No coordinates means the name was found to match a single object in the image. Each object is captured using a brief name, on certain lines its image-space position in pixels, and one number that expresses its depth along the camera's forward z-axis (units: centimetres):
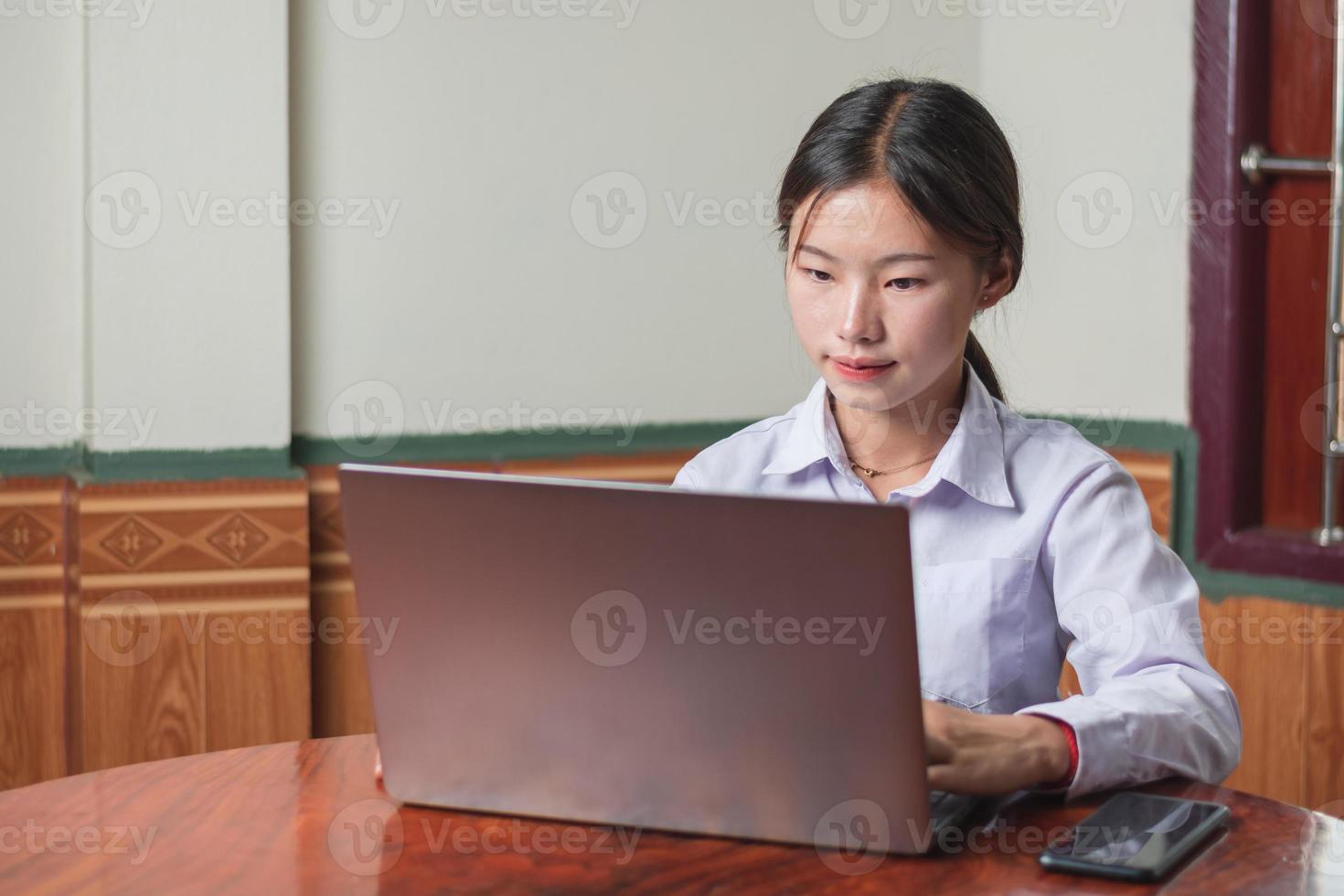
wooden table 180
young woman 212
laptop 176
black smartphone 180
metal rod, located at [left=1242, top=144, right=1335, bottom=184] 329
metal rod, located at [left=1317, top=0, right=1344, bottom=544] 321
